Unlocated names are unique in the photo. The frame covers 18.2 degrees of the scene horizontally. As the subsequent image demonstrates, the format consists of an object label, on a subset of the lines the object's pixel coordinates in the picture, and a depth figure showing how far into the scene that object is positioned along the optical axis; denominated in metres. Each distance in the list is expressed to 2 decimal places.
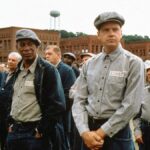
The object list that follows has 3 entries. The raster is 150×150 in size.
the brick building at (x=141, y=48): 75.56
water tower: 87.25
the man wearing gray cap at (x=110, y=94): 4.05
